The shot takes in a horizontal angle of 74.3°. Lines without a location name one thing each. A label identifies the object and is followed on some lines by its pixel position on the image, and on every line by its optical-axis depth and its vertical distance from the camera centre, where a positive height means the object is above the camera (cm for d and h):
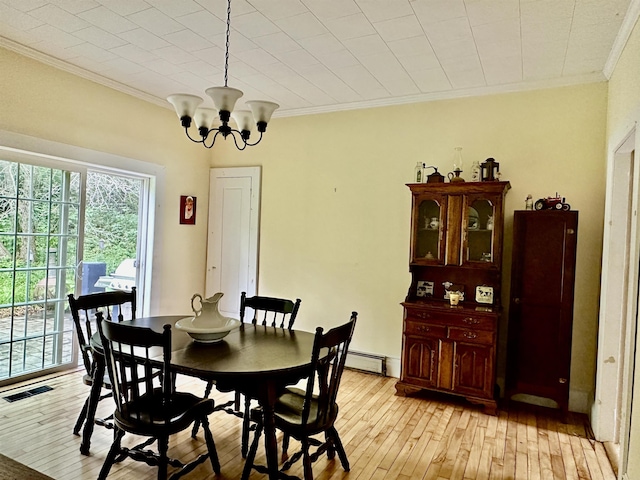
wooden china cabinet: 356 -44
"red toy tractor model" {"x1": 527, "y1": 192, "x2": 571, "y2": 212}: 348 +38
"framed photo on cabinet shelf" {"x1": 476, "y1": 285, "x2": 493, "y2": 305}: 374 -42
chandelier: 250 +79
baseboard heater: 440 -128
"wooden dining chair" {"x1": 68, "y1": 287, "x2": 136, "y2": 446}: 277 -57
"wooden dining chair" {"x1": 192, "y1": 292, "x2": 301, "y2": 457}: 312 -54
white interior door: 521 +1
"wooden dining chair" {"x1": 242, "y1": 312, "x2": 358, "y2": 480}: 217 -96
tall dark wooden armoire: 344 -46
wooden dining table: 213 -67
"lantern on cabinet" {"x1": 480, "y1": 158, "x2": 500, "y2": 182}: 374 +69
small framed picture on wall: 517 +29
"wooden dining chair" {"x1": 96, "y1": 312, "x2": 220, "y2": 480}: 209 -95
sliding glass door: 359 -32
